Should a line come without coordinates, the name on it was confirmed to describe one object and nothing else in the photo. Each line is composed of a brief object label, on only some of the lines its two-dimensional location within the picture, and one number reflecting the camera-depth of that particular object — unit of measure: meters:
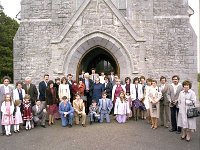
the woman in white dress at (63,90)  6.74
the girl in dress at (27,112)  6.14
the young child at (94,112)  6.49
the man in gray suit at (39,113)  6.35
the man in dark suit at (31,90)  6.63
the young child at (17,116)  5.95
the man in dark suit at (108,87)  7.28
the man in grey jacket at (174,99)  5.61
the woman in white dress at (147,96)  6.42
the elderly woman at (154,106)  5.92
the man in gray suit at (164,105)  5.95
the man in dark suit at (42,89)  6.81
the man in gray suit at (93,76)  7.63
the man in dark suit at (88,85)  7.26
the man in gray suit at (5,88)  6.07
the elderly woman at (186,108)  4.99
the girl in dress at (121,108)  6.56
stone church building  8.18
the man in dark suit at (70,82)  7.04
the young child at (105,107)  6.62
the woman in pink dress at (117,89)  6.89
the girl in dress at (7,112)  5.82
